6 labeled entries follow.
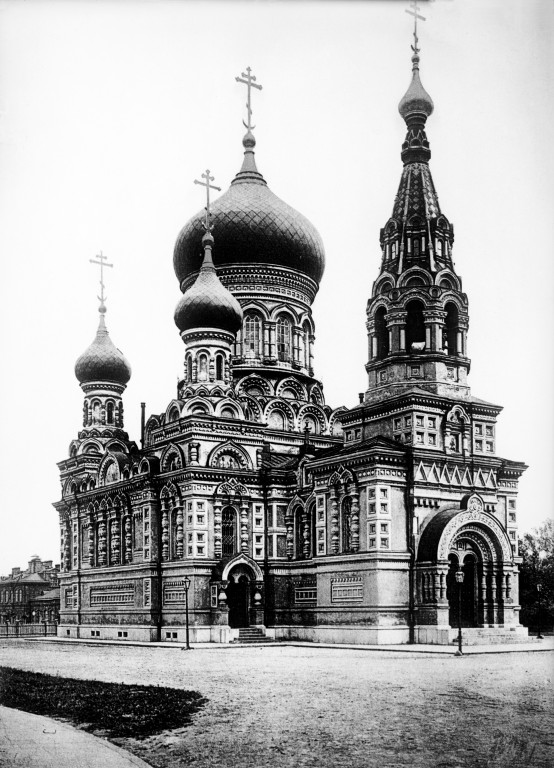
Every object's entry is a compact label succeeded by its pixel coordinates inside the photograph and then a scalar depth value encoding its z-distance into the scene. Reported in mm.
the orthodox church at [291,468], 31000
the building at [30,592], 62438
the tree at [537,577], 40625
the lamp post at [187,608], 30300
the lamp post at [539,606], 33353
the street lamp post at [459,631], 24830
